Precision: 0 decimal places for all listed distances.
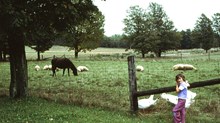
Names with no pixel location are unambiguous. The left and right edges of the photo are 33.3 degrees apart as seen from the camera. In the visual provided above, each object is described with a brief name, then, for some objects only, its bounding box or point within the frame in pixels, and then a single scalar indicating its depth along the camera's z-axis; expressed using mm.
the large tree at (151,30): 80375
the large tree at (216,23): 124594
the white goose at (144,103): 12469
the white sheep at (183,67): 32434
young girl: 10430
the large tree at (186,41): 135750
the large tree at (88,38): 74938
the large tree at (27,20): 13992
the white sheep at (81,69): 34106
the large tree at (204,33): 101750
